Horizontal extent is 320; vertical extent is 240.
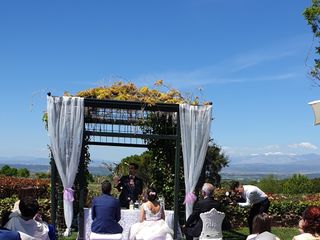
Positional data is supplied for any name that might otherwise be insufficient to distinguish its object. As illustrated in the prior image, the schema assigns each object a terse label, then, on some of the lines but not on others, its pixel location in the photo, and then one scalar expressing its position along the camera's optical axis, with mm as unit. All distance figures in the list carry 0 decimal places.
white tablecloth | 6483
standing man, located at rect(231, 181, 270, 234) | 6661
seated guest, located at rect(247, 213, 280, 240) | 3525
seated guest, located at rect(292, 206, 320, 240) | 3112
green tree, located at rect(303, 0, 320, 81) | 10835
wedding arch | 6649
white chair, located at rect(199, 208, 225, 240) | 5494
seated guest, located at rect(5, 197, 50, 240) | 3519
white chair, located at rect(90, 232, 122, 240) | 5320
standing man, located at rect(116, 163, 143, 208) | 7552
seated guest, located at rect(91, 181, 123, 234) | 5335
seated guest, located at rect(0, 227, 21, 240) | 3047
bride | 5380
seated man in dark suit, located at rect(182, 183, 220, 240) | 5595
